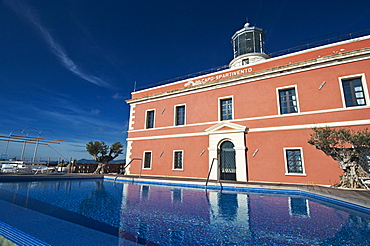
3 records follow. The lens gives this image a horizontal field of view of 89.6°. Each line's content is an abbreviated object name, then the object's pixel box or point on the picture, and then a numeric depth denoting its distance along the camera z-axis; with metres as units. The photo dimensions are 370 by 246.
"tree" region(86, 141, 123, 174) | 15.07
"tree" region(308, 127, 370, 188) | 7.08
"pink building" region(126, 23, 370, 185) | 8.67
